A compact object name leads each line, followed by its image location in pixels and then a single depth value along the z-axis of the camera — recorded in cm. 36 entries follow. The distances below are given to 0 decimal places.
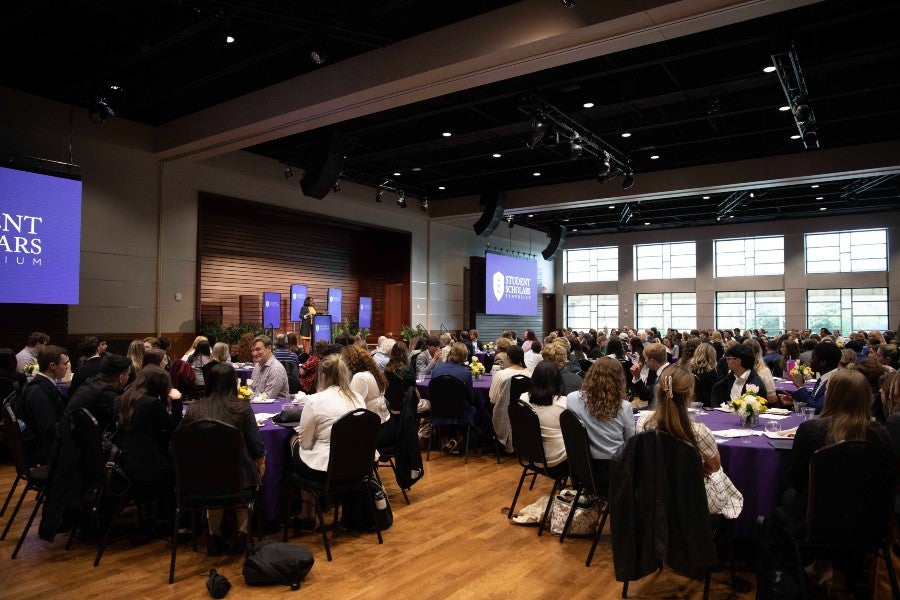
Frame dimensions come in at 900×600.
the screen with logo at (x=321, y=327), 1242
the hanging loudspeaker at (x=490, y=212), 1425
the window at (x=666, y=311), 2072
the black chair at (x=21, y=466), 377
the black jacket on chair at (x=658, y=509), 283
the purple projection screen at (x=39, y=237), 783
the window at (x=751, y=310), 1934
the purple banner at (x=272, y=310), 1199
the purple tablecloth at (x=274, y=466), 400
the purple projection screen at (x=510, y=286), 1745
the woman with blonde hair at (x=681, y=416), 293
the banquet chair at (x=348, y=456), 366
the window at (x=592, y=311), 2208
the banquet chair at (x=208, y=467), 331
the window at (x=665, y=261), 2070
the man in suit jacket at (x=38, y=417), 414
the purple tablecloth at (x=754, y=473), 331
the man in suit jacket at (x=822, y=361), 462
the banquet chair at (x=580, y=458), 363
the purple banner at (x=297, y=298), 1276
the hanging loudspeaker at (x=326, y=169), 995
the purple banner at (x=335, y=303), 1375
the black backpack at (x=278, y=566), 339
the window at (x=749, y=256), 1927
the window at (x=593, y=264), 2208
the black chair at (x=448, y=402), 618
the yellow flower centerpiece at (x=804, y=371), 523
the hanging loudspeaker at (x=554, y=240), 1828
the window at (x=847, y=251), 1802
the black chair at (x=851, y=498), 262
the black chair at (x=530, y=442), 412
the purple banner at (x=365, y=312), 1446
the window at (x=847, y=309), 1794
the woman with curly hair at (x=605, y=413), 375
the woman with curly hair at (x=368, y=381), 449
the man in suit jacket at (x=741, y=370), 479
